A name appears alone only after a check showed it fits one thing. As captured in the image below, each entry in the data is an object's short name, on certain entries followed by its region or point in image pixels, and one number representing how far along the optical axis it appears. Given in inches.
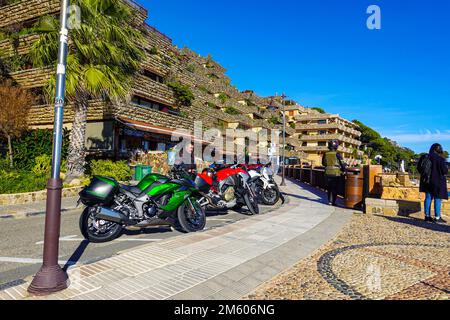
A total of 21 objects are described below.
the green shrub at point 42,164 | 498.0
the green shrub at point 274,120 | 2444.6
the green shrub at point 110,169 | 539.8
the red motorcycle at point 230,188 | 287.8
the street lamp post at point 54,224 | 111.0
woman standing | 283.2
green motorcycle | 189.0
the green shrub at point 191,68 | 1633.7
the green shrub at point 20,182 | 372.6
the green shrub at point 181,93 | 1056.2
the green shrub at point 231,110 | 1800.6
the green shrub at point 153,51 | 994.1
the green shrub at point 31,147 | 517.3
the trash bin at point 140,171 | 591.8
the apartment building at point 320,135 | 2731.3
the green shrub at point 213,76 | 2067.2
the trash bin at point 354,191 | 362.0
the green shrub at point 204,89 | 1631.2
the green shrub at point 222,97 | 1782.7
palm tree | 440.5
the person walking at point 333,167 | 366.0
